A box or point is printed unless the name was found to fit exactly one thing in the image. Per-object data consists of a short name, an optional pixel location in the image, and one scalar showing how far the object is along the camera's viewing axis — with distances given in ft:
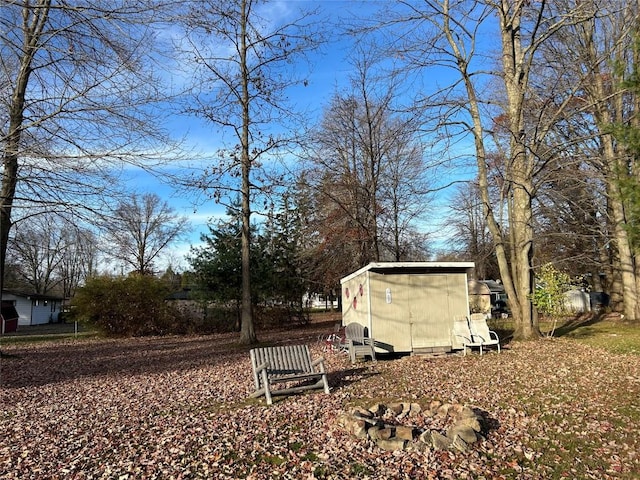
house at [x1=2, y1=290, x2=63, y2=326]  116.78
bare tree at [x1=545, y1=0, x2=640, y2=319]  53.42
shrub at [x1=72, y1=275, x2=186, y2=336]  65.36
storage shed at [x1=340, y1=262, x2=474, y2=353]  37.04
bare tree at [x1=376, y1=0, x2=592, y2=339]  43.29
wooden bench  22.56
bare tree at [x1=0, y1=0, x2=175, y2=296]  18.38
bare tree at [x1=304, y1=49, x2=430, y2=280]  69.46
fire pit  15.17
